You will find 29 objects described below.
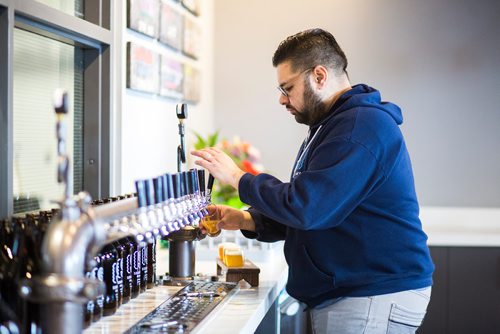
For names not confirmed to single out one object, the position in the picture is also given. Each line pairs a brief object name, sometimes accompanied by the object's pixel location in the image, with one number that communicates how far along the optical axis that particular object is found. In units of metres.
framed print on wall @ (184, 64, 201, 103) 4.32
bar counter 2.10
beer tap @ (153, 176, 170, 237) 1.83
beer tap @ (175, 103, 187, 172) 2.54
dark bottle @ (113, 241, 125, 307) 2.14
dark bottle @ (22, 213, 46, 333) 1.65
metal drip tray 2.04
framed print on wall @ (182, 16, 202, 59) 4.29
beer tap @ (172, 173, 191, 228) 2.03
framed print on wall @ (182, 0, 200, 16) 4.30
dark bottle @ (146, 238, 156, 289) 2.54
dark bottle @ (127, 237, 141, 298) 2.28
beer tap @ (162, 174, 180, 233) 1.91
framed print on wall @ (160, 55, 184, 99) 3.84
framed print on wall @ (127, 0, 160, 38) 3.25
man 2.22
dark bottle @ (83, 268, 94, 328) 1.97
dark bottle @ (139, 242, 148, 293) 2.44
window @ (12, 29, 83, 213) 2.45
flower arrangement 4.16
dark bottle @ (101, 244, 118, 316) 2.07
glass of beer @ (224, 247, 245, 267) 2.85
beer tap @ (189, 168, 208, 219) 2.29
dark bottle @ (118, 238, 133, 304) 2.21
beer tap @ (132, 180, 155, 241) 1.72
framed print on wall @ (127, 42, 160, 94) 3.26
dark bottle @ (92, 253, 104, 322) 1.99
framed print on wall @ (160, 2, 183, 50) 3.81
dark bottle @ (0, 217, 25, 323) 1.60
